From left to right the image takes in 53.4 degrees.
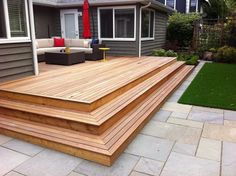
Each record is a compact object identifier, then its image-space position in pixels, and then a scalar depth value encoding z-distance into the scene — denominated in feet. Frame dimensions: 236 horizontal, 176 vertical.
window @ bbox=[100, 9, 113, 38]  29.12
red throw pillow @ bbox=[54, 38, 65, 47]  28.55
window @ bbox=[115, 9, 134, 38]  28.43
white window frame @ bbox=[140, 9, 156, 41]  30.61
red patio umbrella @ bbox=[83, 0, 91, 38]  25.87
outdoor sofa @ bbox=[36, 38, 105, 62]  24.68
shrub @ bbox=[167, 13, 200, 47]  41.45
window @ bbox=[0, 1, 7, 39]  14.05
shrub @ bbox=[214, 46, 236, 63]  31.55
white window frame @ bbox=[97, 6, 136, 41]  28.09
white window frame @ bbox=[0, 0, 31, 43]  14.02
